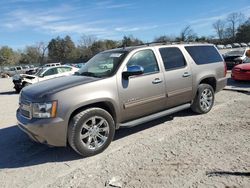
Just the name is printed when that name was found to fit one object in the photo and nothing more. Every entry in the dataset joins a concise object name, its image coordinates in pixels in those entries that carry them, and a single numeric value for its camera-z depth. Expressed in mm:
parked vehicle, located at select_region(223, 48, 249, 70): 10931
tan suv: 3009
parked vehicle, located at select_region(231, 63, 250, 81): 7782
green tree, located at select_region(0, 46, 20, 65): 61675
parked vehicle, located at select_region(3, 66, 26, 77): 32265
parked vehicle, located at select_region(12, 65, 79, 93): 10641
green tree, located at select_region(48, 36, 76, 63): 59731
